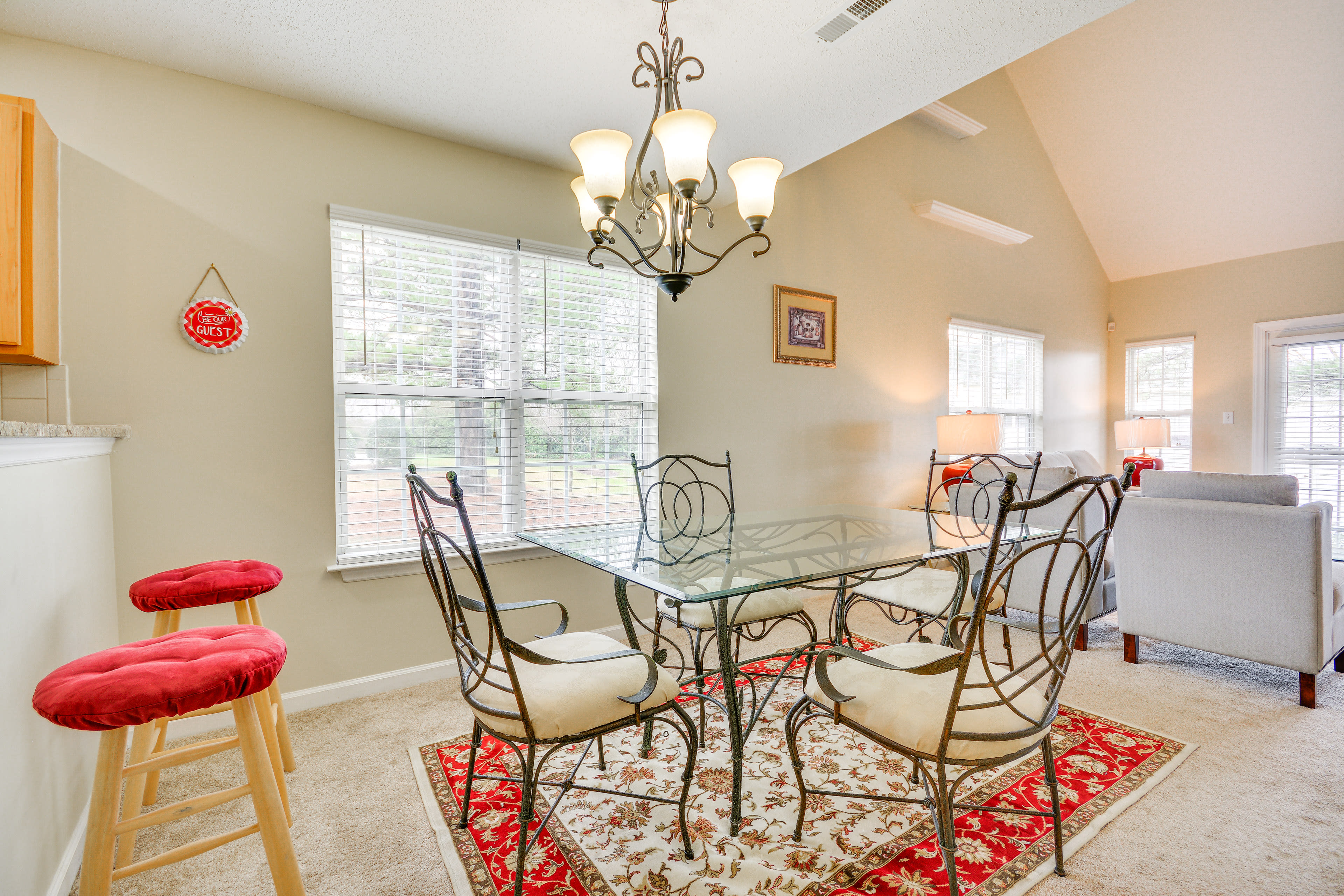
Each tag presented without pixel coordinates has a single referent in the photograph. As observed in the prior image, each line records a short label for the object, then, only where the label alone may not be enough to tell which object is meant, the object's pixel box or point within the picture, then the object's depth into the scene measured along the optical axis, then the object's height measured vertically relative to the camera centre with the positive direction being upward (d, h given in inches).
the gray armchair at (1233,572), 91.9 -22.8
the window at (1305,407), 196.5 +8.8
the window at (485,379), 98.9 +10.9
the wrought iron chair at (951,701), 47.9 -24.0
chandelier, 62.4 +29.3
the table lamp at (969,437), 153.5 -0.3
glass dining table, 59.4 -13.7
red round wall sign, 86.3 +16.6
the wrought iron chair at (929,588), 85.1 -23.0
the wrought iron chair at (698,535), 82.0 -15.0
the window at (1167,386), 226.8 +18.7
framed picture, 146.9 +27.3
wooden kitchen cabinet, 67.9 +23.8
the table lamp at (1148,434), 215.5 +0.3
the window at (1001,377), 193.0 +19.7
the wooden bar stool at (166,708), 38.8 -17.6
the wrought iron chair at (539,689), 51.1 -23.3
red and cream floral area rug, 57.4 -41.9
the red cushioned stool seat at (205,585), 63.8 -15.9
